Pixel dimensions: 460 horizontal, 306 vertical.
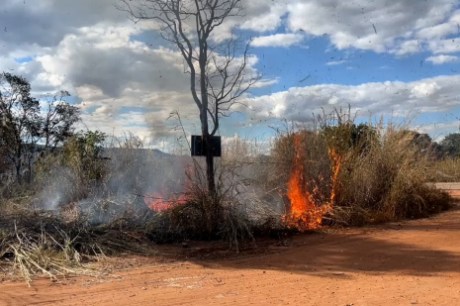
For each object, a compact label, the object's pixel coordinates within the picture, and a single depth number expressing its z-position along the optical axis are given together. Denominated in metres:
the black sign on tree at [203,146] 11.52
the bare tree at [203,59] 11.80
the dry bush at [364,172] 12.87
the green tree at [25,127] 16.23
